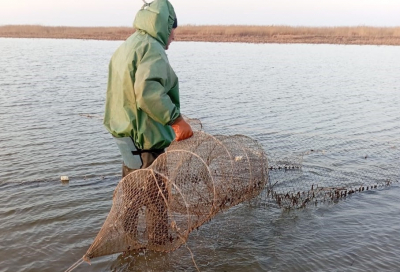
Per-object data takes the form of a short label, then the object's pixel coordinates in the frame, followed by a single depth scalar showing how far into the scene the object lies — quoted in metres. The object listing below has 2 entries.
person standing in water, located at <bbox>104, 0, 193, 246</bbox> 3.37
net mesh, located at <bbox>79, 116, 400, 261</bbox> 3.89
